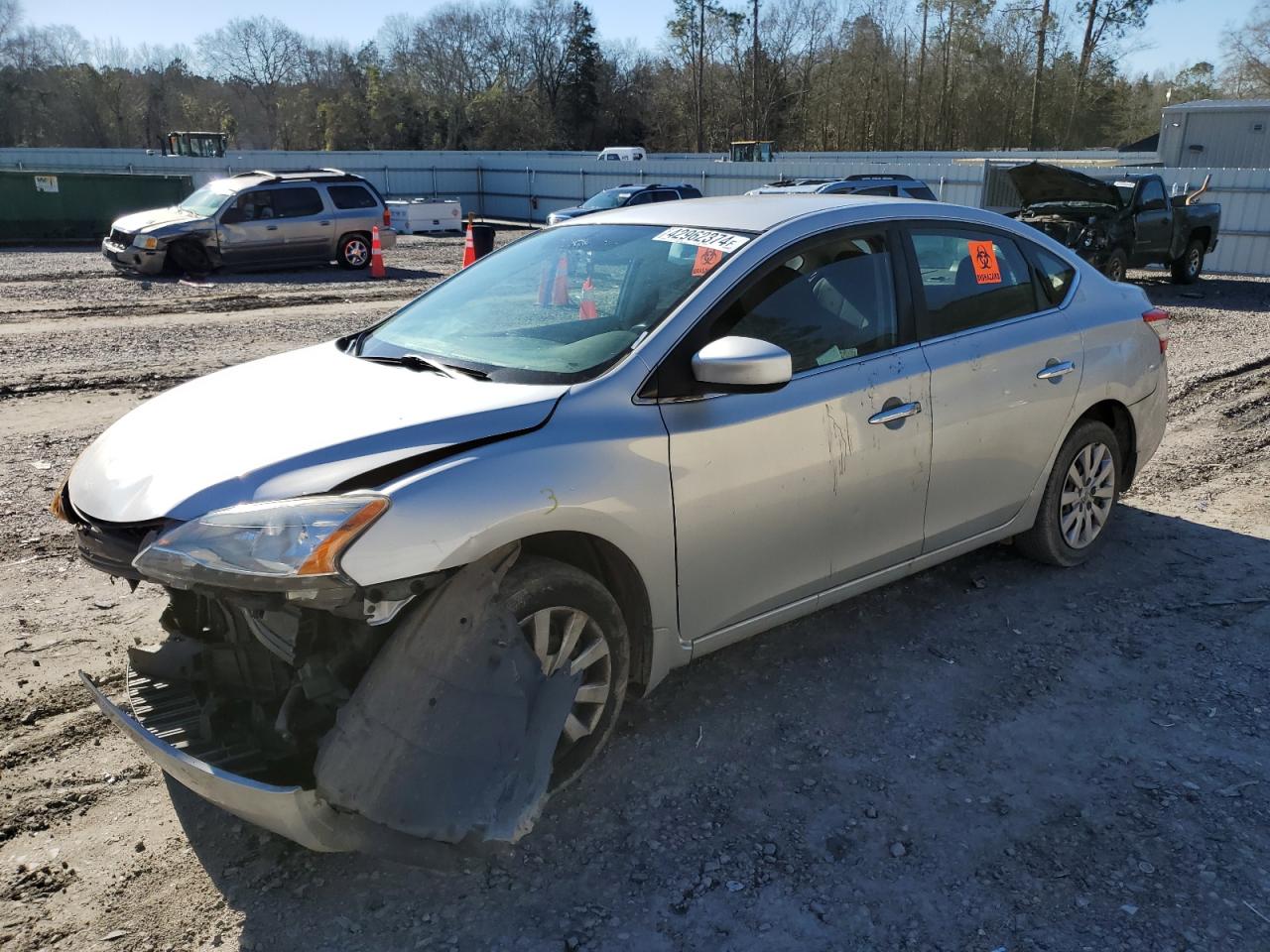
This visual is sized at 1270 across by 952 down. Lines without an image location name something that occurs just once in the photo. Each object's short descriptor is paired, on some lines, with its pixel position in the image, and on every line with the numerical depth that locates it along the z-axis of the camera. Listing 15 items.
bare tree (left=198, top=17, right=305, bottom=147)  88.81
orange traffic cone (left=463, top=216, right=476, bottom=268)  16.80
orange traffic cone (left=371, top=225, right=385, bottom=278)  18.09
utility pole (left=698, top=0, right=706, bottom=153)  62.06
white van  42.66
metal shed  29.58
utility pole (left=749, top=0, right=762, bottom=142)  58.16
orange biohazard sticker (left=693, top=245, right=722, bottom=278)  3.49
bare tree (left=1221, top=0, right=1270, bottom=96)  60.69
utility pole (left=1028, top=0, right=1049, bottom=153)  51.59
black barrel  17.56
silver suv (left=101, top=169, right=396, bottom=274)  17.02
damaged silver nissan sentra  2.55
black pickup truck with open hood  15.59
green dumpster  22.20
